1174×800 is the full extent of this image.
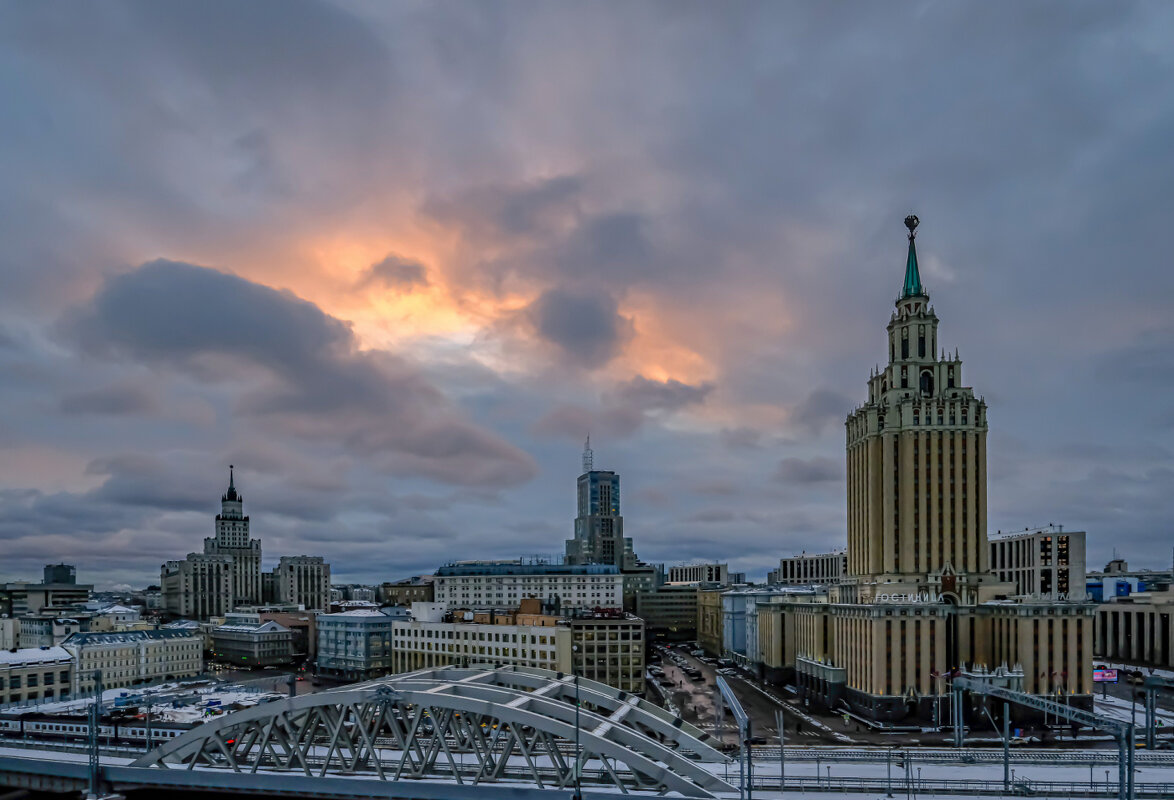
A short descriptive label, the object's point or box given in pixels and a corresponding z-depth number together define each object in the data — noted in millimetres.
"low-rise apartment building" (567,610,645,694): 114875
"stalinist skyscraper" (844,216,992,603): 117875
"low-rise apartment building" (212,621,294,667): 161750
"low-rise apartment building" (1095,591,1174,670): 160912
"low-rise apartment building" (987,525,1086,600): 166050
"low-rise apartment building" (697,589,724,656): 183250
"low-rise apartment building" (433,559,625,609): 180000
